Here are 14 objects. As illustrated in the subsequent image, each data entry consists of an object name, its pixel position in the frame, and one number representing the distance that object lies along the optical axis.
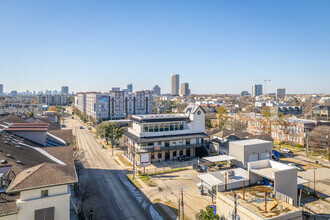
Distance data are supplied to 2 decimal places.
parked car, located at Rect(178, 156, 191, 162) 46.66
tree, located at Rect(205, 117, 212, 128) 78.19
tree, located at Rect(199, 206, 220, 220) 18.90
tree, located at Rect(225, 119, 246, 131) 75.00
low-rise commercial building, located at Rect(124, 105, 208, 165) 45.81
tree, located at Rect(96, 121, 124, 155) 54.53
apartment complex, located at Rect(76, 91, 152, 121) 101.72
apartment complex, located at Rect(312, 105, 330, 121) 89.19
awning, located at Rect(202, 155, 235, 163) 39.66
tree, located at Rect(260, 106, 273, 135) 68.11
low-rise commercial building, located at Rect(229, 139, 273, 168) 39.72
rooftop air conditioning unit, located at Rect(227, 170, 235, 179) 27.52
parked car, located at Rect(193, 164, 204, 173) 40.04
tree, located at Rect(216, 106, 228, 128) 81.53
